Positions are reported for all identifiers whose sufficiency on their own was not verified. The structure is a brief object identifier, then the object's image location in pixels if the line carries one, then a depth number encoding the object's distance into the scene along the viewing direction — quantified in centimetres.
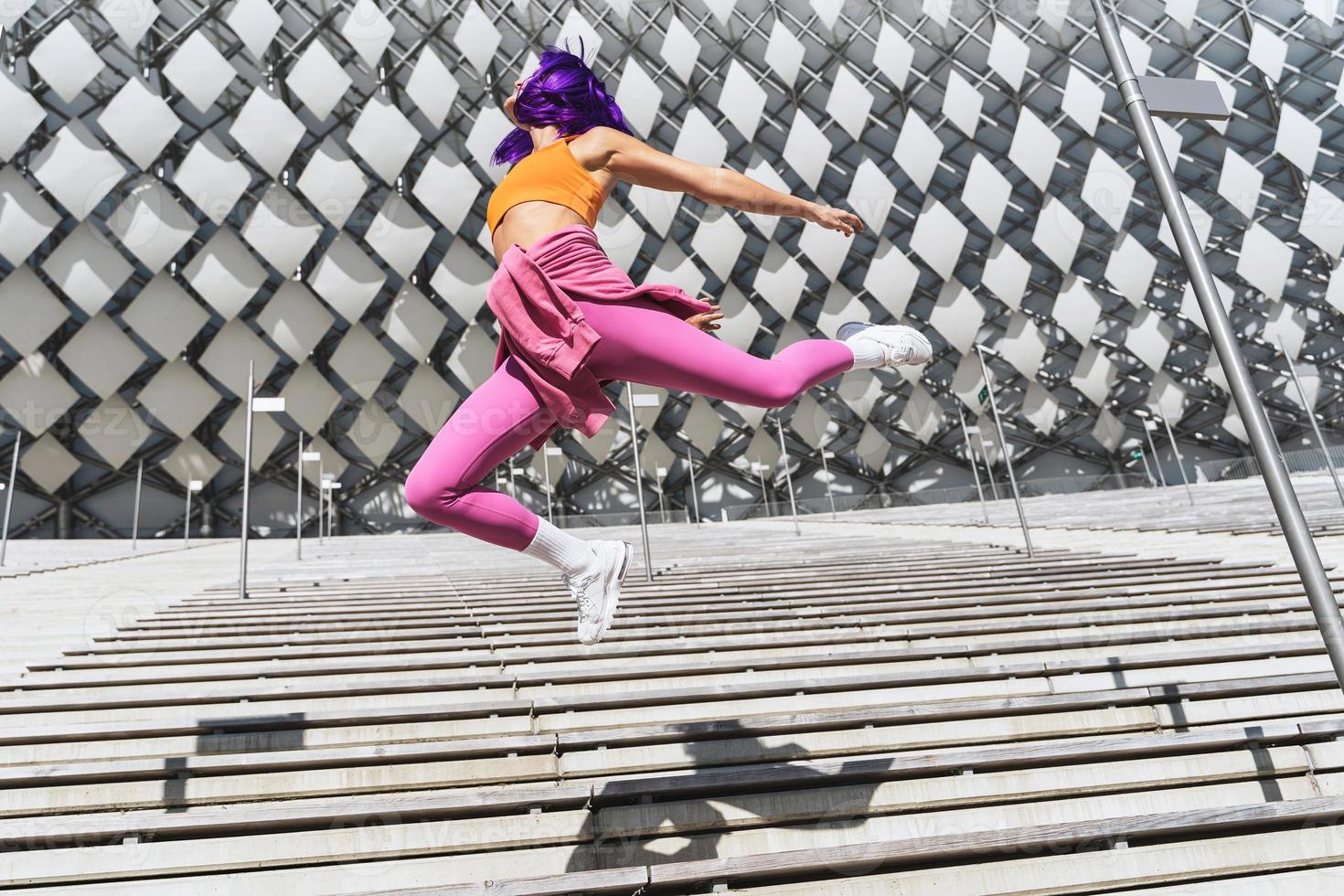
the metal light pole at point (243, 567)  657
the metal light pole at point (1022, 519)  799
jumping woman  166
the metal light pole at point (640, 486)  704
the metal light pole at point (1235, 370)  206
